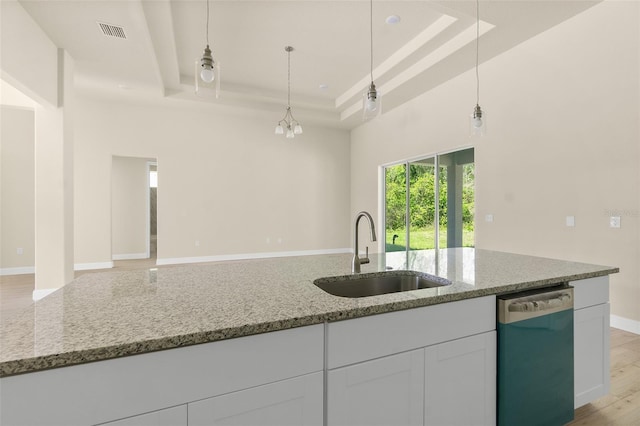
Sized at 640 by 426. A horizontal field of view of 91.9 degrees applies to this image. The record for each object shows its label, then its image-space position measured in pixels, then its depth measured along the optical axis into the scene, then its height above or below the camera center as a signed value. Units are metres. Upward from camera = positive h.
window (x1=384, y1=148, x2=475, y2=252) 4.82 +0.18
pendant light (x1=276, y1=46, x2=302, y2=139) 4.53 +2.32
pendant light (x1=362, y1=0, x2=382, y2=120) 2.25 +0.80
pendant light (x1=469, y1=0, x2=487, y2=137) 2.72 +0.79
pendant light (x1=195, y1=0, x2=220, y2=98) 2.13 +1.04
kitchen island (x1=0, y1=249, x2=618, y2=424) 0.74 -0.35
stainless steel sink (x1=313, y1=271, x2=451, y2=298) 1.55 -0.37
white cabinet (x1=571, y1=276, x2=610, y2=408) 1.60 -0.68
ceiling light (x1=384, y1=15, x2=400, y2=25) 3.68 +2.33
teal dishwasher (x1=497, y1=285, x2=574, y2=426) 1.36 -0.67
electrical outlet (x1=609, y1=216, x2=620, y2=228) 3.00 -0.09
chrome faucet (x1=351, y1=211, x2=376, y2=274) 1.61 -0.22
